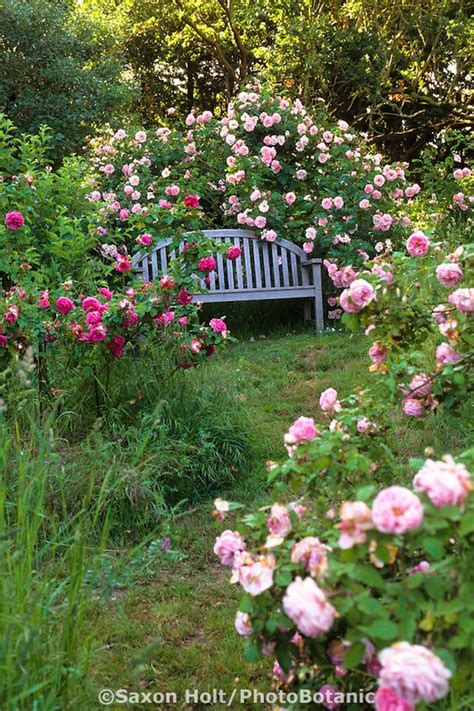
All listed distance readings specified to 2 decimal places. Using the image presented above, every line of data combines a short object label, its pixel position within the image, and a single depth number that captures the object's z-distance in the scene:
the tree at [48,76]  10.44
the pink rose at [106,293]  3.66
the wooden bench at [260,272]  7.27
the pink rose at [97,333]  3.29
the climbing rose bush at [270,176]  7.67
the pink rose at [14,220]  3.68
